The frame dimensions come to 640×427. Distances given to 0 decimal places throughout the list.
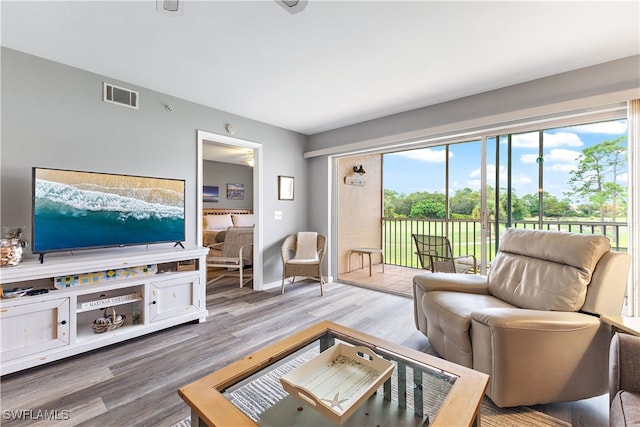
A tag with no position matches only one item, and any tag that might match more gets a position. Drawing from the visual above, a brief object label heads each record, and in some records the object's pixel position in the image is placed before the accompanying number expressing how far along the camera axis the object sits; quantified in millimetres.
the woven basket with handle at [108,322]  2299
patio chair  3631
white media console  1907
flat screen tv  2143
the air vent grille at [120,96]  2637
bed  5844
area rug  1107
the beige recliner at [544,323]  1493
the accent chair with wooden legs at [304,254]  3836
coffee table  991
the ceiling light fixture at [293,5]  1591
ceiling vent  1622
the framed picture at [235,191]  7441
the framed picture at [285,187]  4320
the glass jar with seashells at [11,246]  1934
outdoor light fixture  5098
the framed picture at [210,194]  6926
